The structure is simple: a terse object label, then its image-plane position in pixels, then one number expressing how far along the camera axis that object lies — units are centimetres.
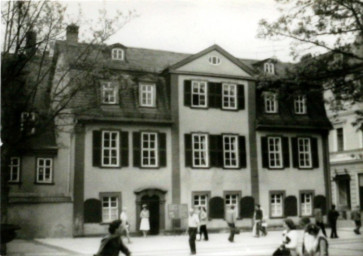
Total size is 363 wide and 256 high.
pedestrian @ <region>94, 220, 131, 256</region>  845
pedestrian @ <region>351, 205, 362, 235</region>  2120
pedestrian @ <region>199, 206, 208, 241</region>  2039
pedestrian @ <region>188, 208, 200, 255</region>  1520
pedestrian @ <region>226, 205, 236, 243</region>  1942
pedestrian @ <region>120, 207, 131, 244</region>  1896
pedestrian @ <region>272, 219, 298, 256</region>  950
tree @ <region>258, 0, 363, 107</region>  1329
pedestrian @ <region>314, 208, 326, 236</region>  1859
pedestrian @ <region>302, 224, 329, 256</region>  915
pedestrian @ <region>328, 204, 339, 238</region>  2027
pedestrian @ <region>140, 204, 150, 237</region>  2150
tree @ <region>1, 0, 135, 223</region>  1304
